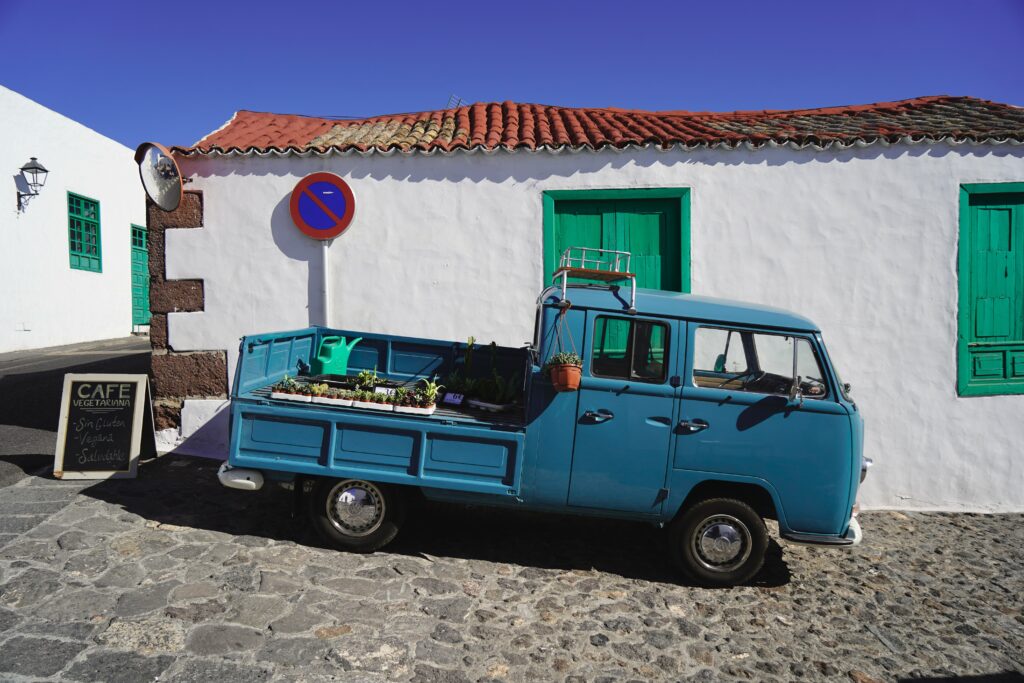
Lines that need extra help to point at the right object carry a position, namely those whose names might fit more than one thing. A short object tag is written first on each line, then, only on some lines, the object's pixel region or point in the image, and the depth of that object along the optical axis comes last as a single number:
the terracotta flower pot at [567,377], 4.23
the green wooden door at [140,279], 18.52
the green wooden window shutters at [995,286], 6.54
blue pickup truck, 4.36
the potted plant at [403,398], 4.66
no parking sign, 6.69
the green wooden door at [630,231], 6.66
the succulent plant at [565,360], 4.26
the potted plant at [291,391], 4.65
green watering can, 5.71
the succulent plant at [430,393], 4.68
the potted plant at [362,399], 4.63
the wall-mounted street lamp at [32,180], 13.27
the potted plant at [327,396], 4.66
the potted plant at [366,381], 5.05
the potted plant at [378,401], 4.60
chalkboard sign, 5.87
